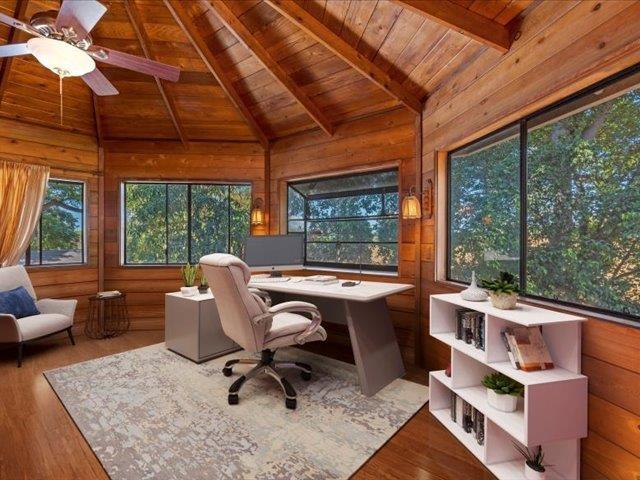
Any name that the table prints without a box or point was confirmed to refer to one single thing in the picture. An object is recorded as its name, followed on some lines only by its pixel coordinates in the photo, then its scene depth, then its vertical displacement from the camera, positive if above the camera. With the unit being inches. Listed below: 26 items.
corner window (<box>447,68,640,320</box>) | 62.2 +8.5
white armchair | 123.1 -33.2
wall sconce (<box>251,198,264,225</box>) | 171.2 +11.1
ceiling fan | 69.9 +45.7
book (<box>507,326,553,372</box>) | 65.6 -22.4
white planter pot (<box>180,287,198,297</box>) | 135.4 -22.8
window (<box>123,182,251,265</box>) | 179.0 +7.2
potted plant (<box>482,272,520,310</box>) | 71.5 -11.7
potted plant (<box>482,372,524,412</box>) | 68.7 -32.2
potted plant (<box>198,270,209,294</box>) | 139.5 -21.8
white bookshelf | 60.3 -32.0
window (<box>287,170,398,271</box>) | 142.5 +8.5
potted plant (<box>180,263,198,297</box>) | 140.7 -17.3
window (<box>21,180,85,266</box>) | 159.9 +3.5
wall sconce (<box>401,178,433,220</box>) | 119.6 +11.9
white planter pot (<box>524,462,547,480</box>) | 62.4 -44.7
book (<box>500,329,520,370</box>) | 66.8 -23.4
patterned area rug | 70.6 -48.0
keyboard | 131.3 -17.3
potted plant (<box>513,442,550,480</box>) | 62.5 -43.7
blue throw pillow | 131.0 -27.2
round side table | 164.4 -41.8
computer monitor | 139.8 -6.5
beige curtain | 143.3 +13.8
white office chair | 88.6 -23.7
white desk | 103.2 -28.2
